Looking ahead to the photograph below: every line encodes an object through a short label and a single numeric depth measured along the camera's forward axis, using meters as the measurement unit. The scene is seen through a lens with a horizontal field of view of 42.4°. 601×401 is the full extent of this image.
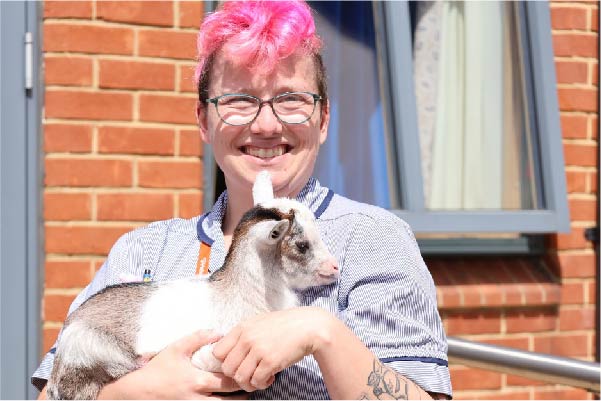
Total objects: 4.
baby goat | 2.02
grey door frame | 3.90
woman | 1.87
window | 4.63
